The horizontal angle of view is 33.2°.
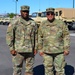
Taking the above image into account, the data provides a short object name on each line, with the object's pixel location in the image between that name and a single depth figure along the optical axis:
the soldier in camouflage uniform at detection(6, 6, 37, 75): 2.66
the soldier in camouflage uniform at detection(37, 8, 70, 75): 2.66
